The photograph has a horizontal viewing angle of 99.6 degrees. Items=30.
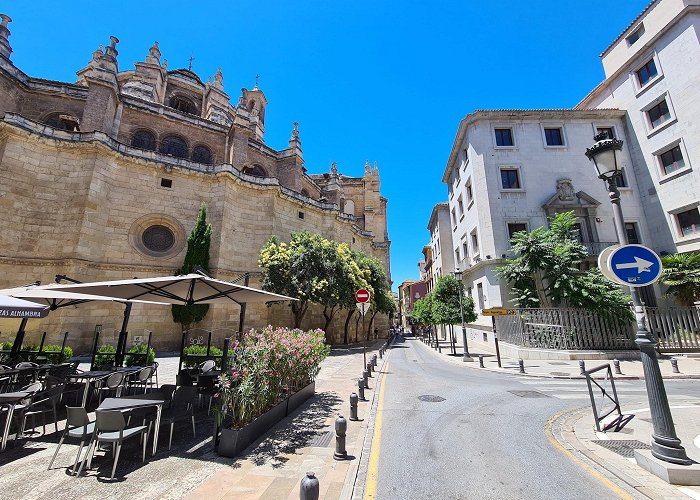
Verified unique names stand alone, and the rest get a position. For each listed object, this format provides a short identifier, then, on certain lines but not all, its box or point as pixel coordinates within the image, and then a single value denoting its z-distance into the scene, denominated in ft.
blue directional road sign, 13.08
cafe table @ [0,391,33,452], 14.26
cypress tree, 58.65
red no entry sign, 34.27
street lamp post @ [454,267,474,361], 49.01
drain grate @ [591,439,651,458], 14.22
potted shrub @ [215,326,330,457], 14.86
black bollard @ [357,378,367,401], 24.70
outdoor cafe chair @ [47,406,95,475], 12.44
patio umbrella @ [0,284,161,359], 20.61
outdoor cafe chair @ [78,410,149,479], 12.39
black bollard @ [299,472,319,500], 8.29
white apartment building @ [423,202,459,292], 108.47
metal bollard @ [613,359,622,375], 34.27
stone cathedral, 52.24
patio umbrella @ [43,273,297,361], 19.65
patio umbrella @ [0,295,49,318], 17.67
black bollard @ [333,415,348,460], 13.64
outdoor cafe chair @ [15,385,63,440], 15.49
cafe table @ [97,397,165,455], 13.82
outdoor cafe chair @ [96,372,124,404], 19.47
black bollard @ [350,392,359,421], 19.69
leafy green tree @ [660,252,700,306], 52.19
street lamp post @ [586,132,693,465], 11.90
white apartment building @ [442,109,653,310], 66.54
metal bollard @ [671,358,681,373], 34.68
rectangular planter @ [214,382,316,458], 13.94
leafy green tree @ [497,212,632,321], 48.96
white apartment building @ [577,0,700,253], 59.11
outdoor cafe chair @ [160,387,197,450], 17.74
